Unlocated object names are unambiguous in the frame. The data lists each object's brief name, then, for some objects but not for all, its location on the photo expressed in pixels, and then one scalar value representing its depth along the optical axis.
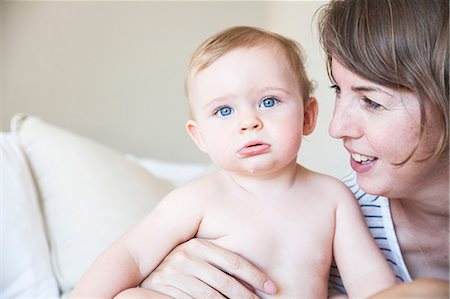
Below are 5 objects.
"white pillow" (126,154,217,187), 1.85
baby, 0.78
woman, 0.74
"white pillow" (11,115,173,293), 1.32
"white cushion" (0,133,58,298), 1.19
